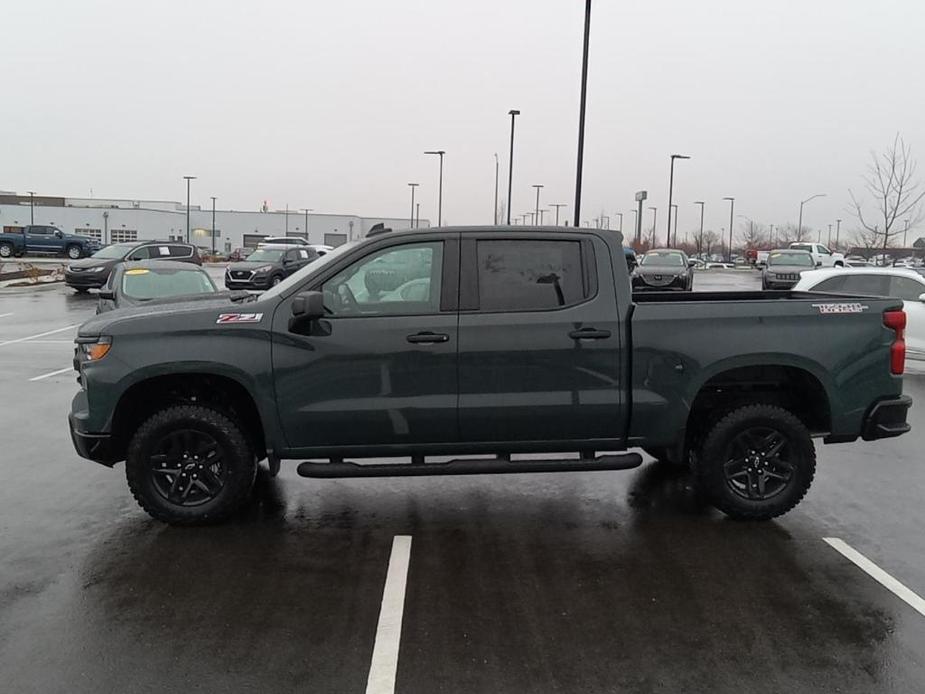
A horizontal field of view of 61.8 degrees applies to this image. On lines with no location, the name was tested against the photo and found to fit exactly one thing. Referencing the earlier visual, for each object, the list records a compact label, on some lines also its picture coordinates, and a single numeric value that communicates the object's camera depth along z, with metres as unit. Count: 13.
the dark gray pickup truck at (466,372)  4.97
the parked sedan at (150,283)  10.95
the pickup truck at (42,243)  46.22
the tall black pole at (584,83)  17.88
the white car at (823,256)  35.41
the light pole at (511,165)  32.81
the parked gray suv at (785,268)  28.08
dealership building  97.88
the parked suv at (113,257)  24.78
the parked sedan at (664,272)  24.31
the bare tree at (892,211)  29.48
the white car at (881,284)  12.18
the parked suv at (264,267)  26.06
